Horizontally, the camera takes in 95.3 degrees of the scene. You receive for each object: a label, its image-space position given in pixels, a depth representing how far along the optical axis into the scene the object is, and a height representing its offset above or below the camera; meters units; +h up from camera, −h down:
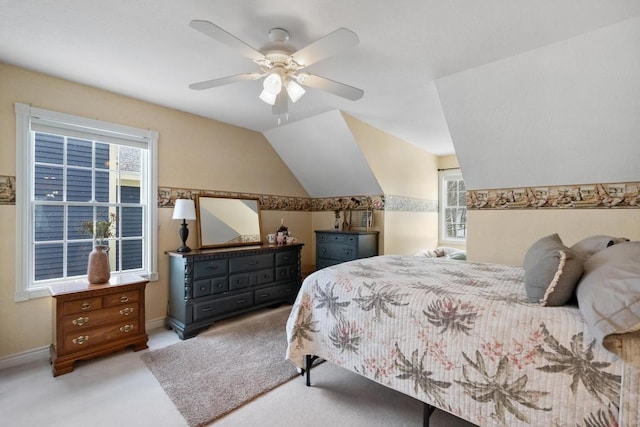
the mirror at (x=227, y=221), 3.58 -0.10
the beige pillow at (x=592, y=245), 1.76 -0.19
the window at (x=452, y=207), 5.50 +0.15
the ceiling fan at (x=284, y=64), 1.62 +0.97
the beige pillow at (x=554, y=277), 1.34 -0.29
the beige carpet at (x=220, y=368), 1.94 -1.24
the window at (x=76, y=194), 2.49 +0.19
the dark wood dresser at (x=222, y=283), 3.00 -0.79
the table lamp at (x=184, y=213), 3.12 +0.01
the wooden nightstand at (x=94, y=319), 2.28 -0.89
